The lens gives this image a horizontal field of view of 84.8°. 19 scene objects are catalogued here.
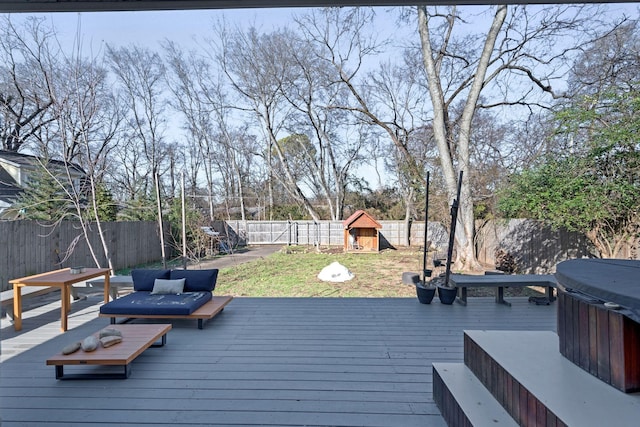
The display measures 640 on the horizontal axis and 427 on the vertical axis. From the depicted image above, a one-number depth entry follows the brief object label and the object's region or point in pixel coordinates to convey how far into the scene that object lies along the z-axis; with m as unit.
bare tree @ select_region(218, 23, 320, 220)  17.16
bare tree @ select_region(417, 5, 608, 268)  9.25
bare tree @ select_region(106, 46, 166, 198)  15.60
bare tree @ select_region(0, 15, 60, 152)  6.57
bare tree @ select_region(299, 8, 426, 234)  13.64
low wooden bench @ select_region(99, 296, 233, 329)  4.19
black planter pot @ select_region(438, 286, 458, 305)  5.32
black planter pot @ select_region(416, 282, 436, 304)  5.32
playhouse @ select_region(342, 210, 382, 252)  14.55
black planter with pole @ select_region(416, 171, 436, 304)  5.32
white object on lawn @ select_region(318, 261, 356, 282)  8.41
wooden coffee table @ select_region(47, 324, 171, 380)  2.76
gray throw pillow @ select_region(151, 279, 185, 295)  4.88
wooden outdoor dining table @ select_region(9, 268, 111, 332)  4.23
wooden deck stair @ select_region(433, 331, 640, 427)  1.41
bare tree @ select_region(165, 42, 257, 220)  18.12
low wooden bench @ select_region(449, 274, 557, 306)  5.18
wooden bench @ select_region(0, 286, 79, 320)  4.38
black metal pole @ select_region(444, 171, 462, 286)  4.83
